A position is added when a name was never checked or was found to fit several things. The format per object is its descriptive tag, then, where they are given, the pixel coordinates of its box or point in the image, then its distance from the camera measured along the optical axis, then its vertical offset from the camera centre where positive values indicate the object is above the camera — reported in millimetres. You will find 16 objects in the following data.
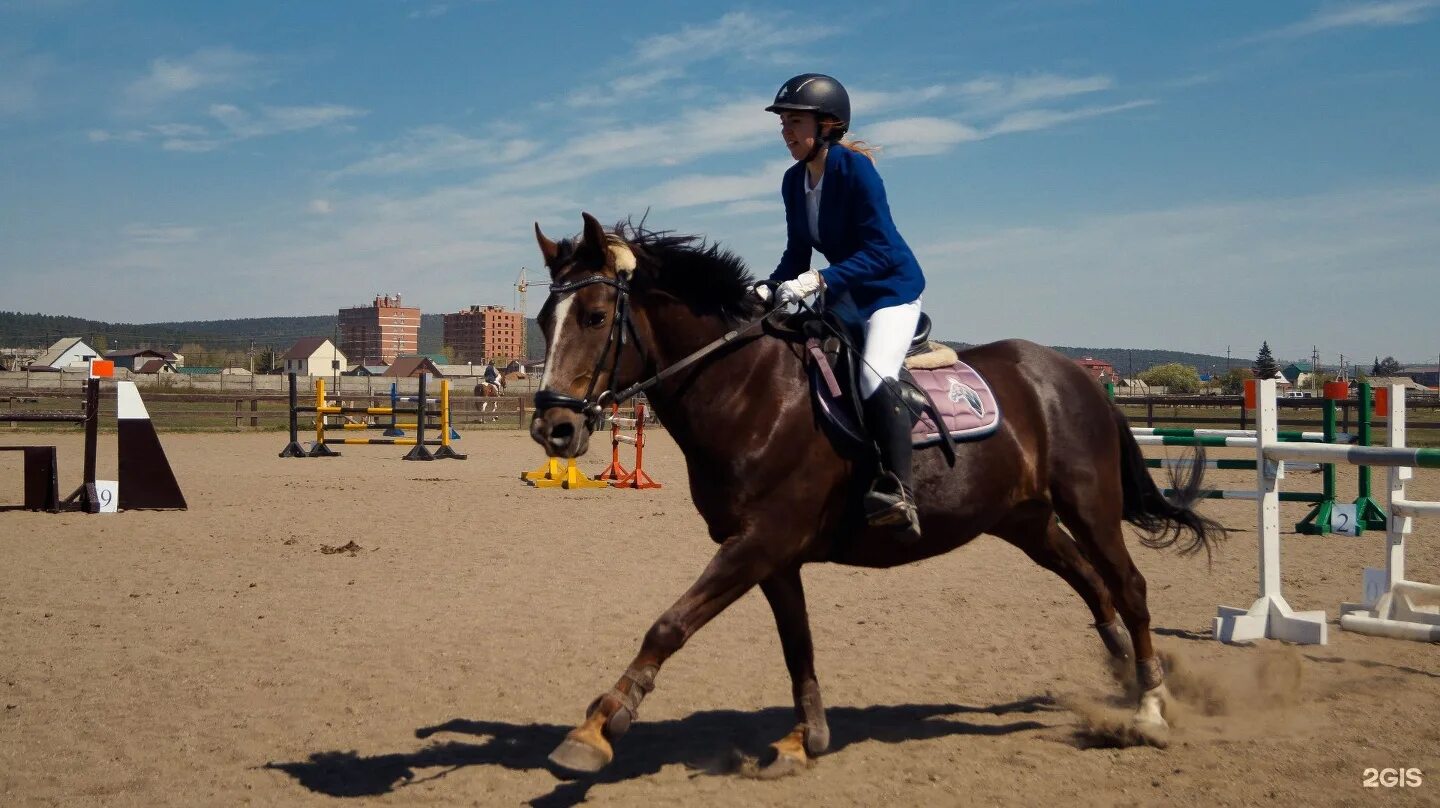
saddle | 4855 -27
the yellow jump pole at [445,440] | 23791 -1400
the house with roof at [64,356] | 124125 +1855
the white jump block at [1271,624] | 7234 -1585
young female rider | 4773 +615
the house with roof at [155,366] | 119762 +812
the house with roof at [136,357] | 140375 +2027
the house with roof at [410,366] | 123044 +1298
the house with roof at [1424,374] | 120062 +2387
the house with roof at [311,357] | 118425 +2151
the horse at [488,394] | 44681 -797
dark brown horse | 4363 -336
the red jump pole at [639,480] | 17906 -1680
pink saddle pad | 5152 -94
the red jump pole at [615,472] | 18172 -1558
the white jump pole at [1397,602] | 7289 -1474
